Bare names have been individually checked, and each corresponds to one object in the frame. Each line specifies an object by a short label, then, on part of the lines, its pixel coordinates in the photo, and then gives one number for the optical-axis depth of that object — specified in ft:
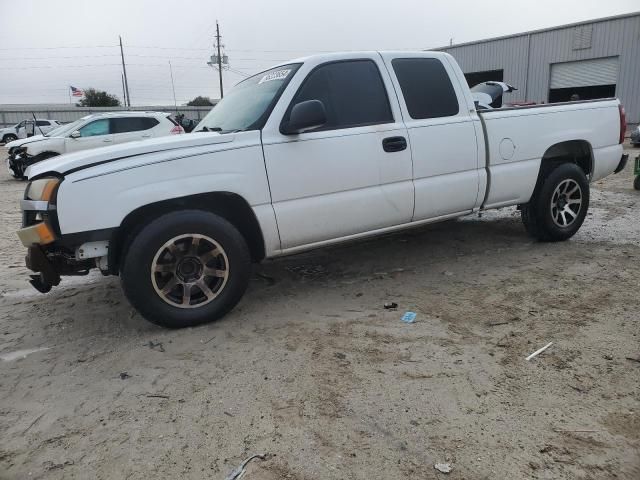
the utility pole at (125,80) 199.31
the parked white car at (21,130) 85.78
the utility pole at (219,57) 177.10
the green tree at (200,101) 239.50
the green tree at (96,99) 201.67
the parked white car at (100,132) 41.32
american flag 201.67
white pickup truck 10.90
